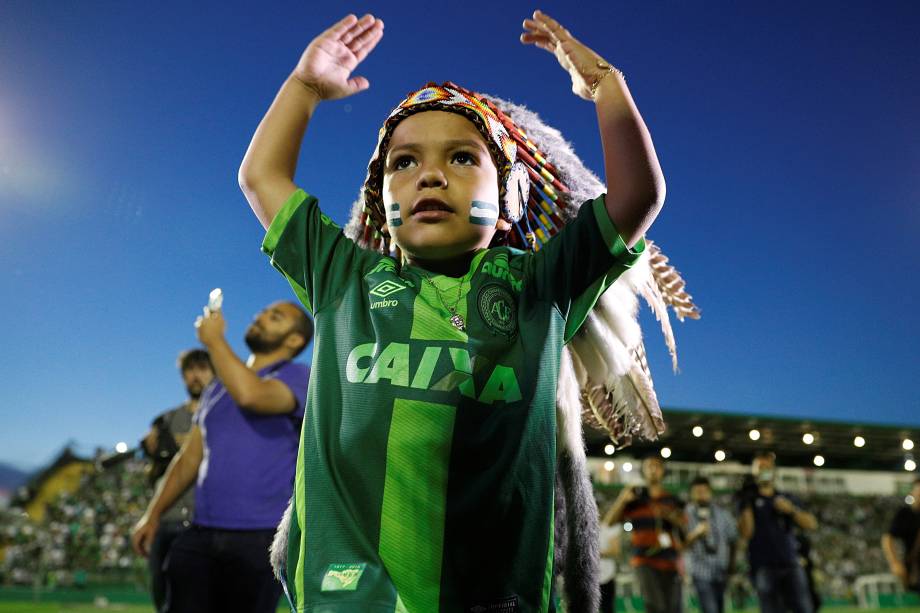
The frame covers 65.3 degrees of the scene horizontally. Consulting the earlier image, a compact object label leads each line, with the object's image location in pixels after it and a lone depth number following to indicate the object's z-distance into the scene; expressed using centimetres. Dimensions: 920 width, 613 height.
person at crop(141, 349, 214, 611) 565
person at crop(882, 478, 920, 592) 680
